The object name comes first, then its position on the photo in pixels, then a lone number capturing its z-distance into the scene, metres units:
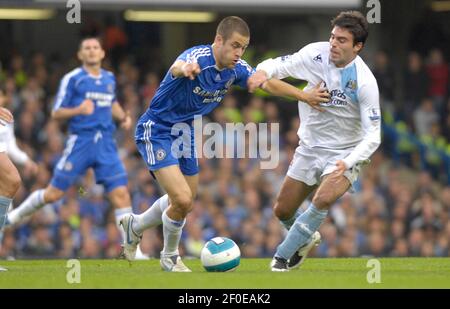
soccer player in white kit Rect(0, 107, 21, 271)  10.73
